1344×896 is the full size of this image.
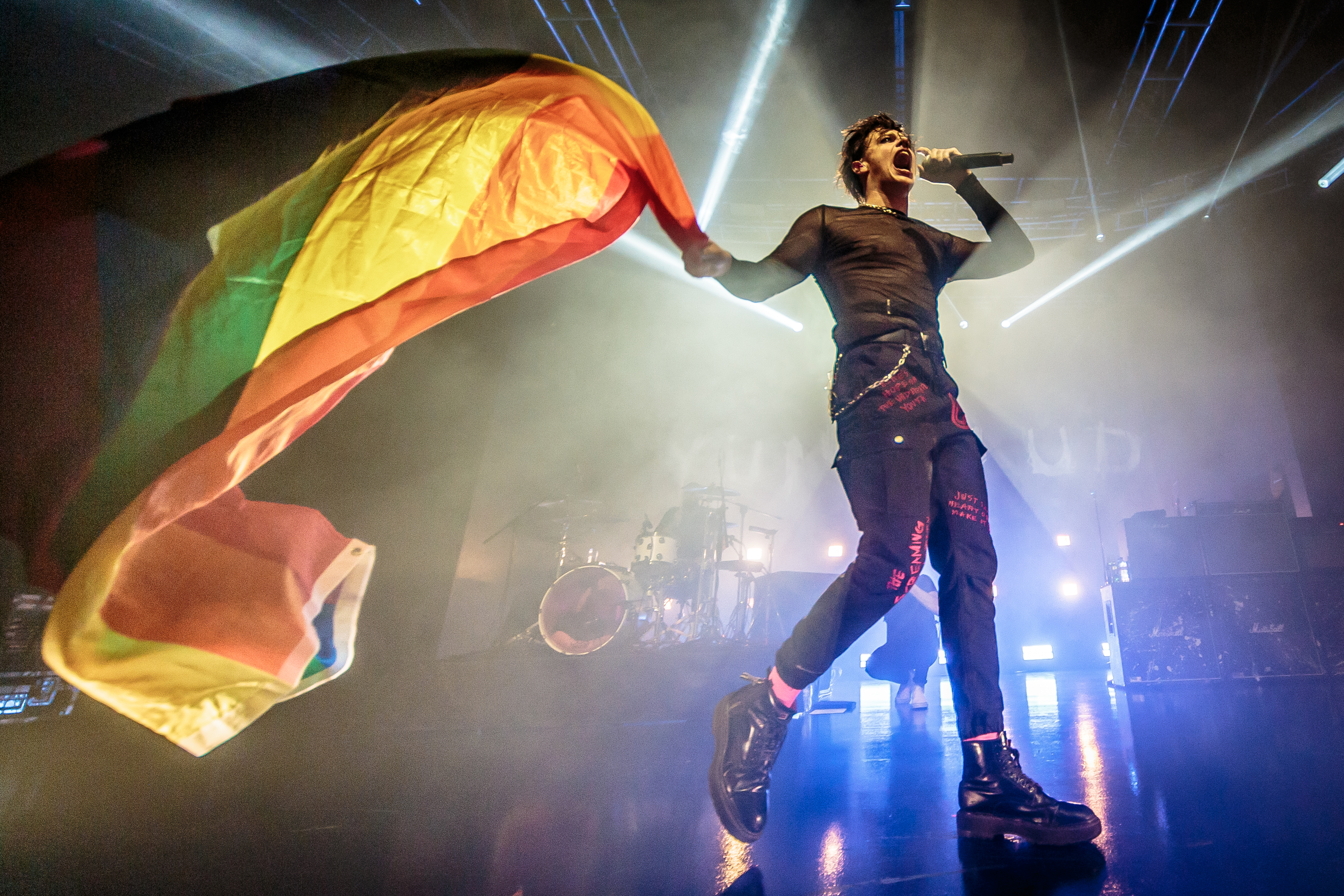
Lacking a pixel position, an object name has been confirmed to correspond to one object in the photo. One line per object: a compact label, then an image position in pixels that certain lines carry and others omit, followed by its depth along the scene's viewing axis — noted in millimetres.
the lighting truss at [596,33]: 3992
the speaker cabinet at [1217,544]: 4078
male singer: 1056
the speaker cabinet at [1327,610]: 3887
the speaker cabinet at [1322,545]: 4031
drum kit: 3699
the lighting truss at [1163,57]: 4258
